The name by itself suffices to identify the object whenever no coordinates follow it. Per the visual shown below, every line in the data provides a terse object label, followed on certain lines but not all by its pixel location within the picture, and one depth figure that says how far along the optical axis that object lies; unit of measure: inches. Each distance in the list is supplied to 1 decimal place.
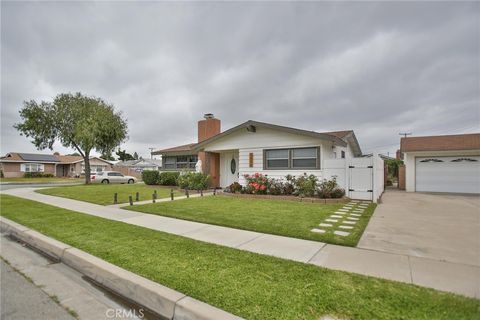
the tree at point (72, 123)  909.2
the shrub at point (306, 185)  413.7
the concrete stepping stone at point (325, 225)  237.3
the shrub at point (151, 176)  782.5
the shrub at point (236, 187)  493.0
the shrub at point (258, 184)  460.2
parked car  1019.3
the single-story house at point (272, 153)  423.2
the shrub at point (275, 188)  448.8
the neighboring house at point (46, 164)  1585.9
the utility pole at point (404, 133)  1266.0
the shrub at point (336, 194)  400.5
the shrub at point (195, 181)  573.6
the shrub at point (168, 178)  724.0
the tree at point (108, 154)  969.7
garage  575.8
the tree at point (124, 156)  3186.5
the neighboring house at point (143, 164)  2118.6
